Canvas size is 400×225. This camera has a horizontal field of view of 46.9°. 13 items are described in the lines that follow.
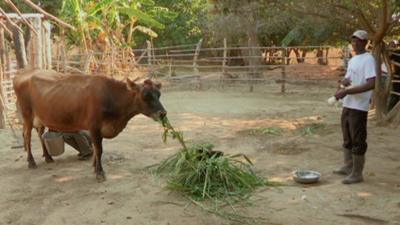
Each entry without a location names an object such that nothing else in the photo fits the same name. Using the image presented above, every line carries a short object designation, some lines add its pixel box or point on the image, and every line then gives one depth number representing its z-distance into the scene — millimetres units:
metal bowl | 4953
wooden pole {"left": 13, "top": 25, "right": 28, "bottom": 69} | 9180
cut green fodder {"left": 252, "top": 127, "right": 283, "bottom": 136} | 8022
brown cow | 5264
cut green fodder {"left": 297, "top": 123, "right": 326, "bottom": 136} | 7910
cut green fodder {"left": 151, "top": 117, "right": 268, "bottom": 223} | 4633
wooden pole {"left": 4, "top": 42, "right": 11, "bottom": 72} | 10406
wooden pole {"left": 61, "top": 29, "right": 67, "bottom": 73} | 13369
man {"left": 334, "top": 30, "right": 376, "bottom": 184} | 4652
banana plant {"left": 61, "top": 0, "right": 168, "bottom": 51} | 14232
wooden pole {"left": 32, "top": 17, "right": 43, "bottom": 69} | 9706
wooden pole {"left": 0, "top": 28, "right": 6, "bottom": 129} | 8766
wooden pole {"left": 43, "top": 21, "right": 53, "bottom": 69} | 10305
